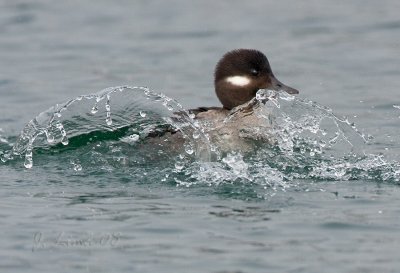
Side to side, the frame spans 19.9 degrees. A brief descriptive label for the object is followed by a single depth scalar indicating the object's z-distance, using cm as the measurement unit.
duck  1020
